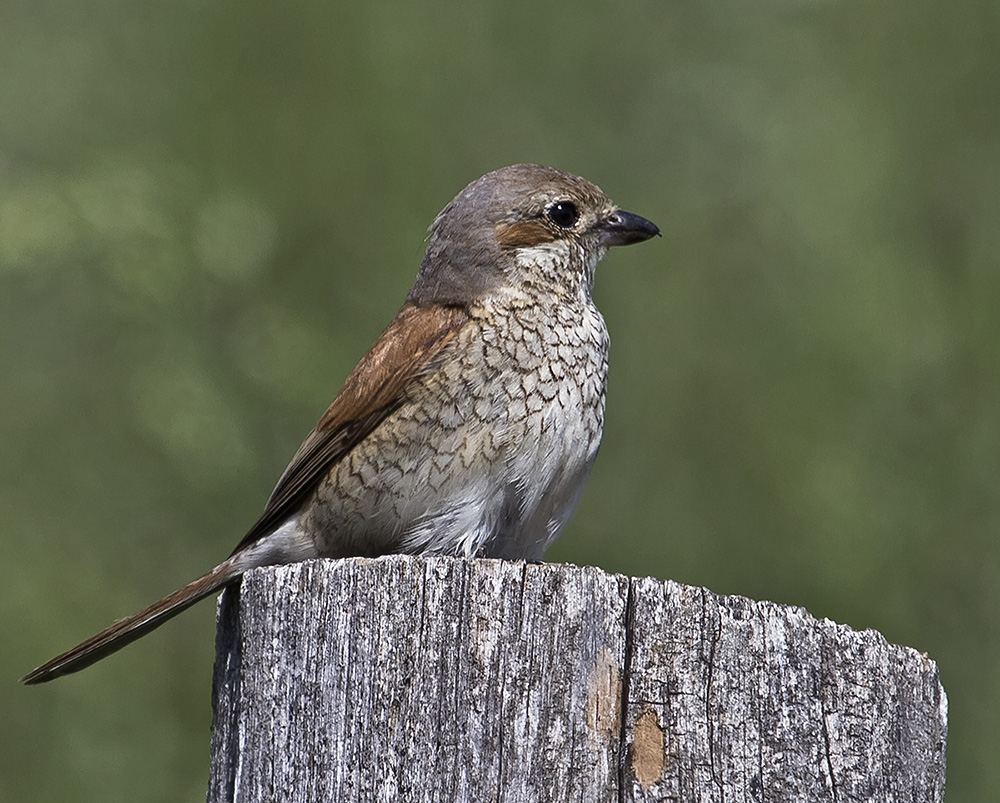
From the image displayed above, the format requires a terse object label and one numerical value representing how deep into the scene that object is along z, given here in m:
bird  6.27
